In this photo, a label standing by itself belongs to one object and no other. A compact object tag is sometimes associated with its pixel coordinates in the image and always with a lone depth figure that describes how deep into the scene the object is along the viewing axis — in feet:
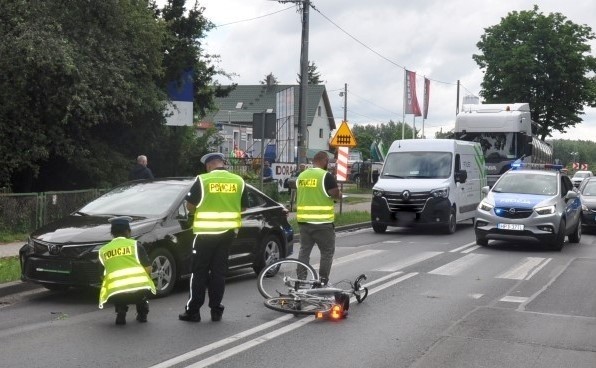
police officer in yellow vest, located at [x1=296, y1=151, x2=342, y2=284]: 30.83
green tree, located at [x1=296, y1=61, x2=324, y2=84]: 344.96
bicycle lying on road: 28.02
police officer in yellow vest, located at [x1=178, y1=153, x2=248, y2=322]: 27.09
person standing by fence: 54.60
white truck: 89.15
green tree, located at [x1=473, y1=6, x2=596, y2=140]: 174.50
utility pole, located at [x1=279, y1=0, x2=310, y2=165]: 74.08
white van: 62.03
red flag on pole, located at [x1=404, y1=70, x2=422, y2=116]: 127.75
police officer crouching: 26.43
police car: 51.42
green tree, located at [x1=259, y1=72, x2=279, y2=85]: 275.86
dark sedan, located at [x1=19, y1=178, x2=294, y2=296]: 29.73
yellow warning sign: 72.95
